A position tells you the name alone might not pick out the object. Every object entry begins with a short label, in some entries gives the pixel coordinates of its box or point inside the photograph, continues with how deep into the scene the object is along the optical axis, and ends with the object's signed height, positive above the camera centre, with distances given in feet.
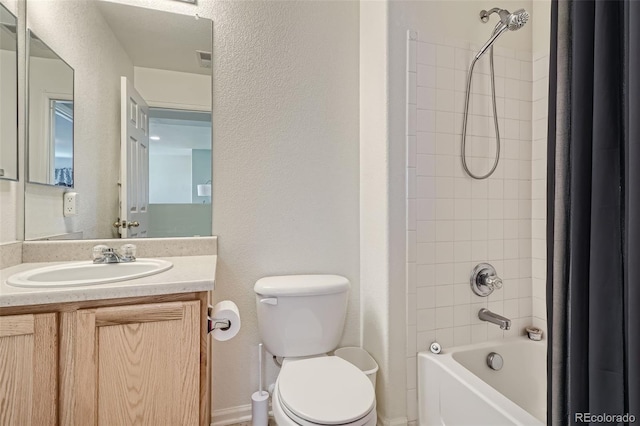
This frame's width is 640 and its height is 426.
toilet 4.01 -1.91
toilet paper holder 4.07 -1.41
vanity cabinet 3.09 -1.54
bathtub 4.12 -2.51
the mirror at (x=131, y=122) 4.94 +1.42
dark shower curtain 2.08 -0.01
